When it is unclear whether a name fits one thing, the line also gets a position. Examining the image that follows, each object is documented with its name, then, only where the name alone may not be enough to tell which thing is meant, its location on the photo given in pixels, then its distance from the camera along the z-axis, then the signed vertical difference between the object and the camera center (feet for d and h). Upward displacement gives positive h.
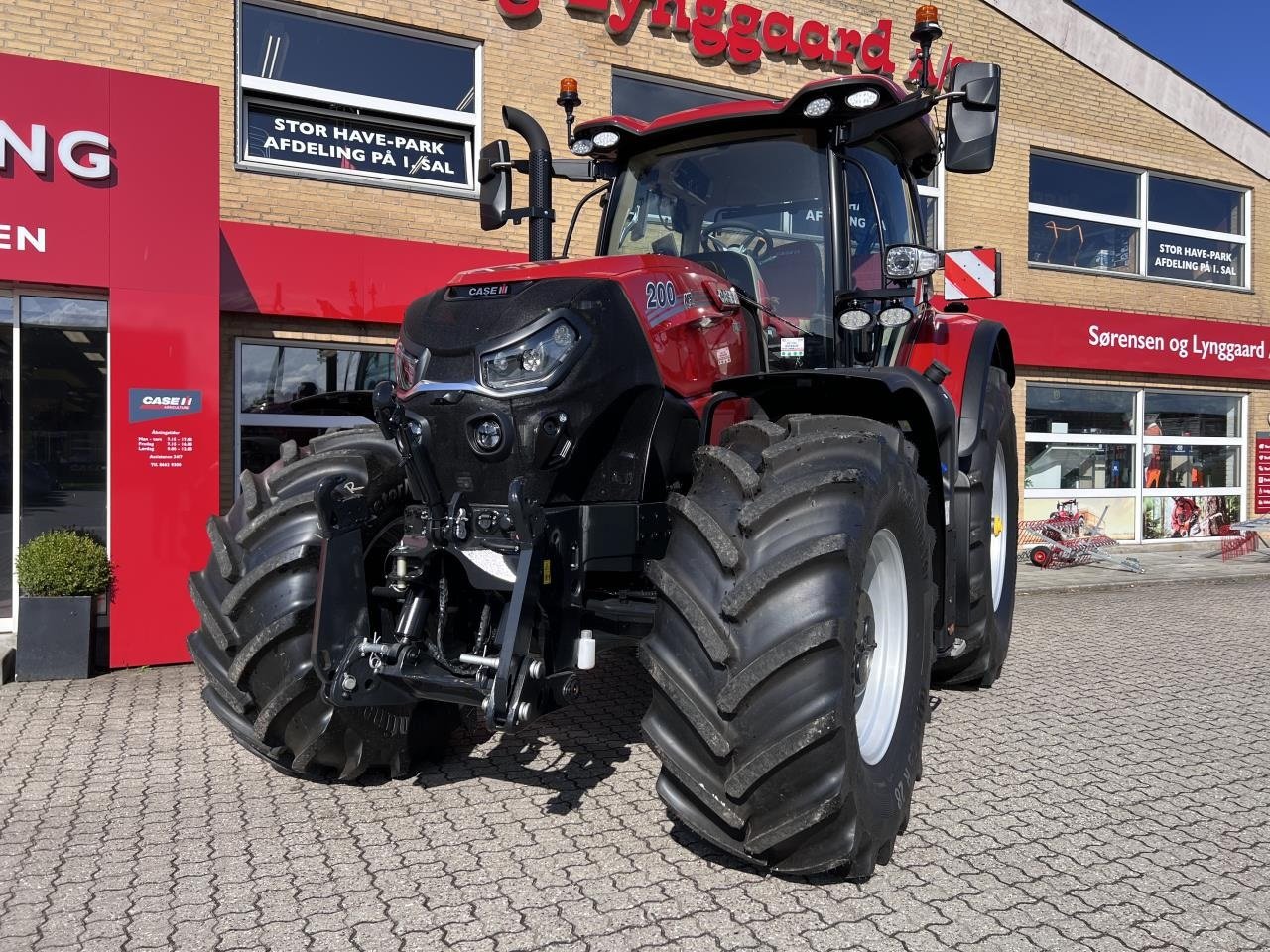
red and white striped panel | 22.38 +4.66
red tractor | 9.29 -0.56
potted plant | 20.01 -3.01
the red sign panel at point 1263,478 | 47.14 -1.05
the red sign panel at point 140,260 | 20.39 +3.93
